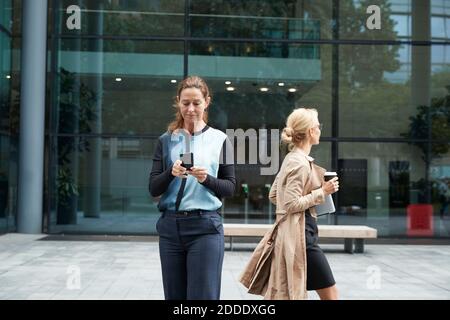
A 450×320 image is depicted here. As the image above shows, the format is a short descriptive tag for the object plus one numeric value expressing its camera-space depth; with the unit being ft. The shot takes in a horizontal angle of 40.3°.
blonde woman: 13.15
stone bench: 38.86
